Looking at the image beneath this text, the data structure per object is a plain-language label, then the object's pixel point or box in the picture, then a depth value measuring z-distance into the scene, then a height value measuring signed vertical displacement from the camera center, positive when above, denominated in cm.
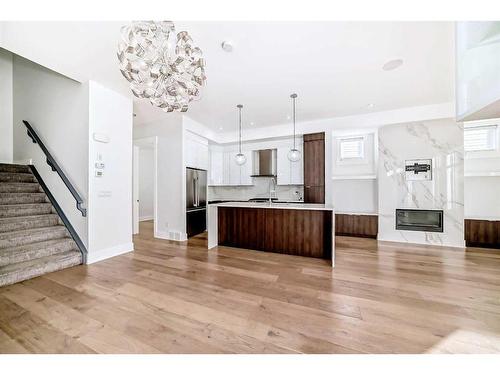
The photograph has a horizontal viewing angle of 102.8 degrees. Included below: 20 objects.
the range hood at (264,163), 583 +72
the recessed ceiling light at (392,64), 264 +166
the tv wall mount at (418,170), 429 +37
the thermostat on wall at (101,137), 316 +80
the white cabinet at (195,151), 473 +90
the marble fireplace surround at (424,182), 409 +18
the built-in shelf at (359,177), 491 +24
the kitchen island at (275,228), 336 -76
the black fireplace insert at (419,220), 423 -72
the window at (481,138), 422 +105
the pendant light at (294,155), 389 +62
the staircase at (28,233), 260 -71
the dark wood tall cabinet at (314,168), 505 +49
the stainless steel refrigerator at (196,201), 470 -35
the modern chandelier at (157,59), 148 +98
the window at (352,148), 511 +102
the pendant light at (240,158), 423 +60
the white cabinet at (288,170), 544 +47
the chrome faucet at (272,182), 578 +13
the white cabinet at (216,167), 623 +61
